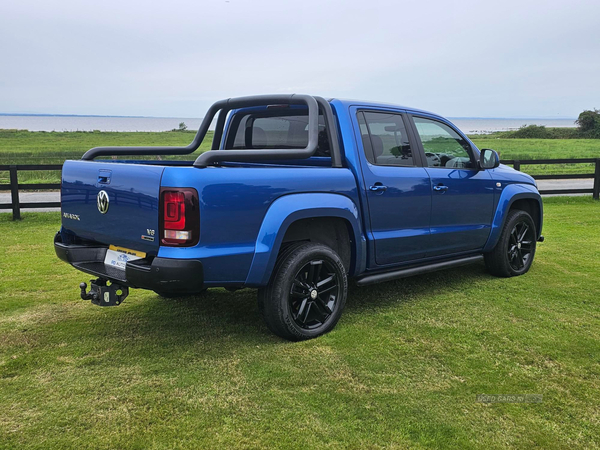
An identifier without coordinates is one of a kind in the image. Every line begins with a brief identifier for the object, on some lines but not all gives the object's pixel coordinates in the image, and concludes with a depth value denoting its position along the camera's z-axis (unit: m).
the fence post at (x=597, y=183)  12.70
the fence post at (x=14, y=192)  9.73
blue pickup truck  3.40
